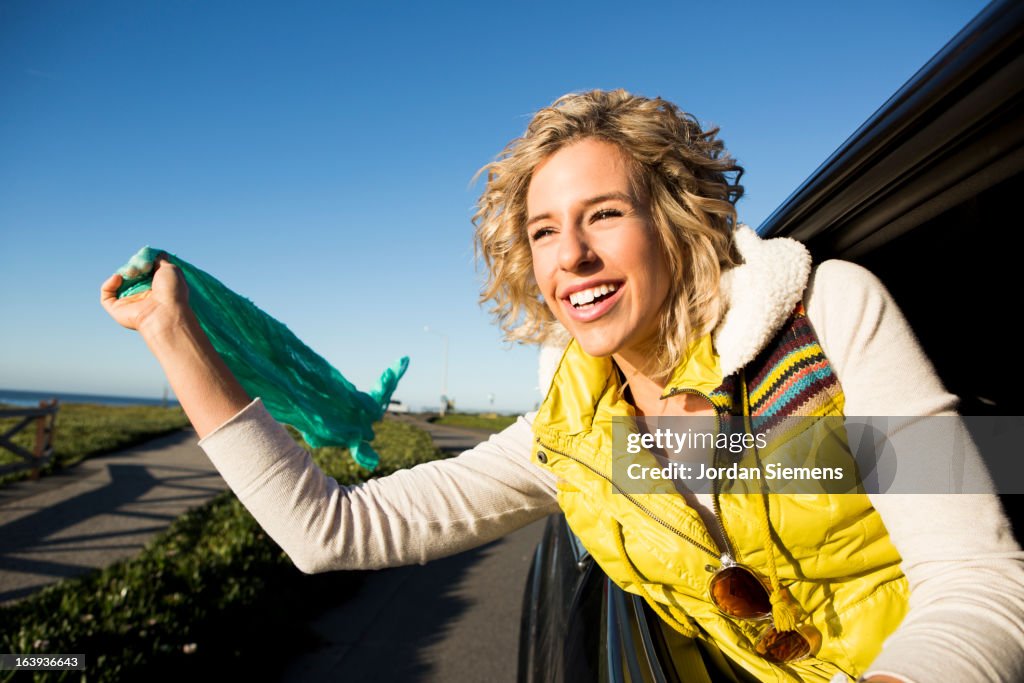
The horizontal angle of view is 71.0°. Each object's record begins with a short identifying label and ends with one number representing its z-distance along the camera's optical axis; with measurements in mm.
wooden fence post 7693
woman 413
